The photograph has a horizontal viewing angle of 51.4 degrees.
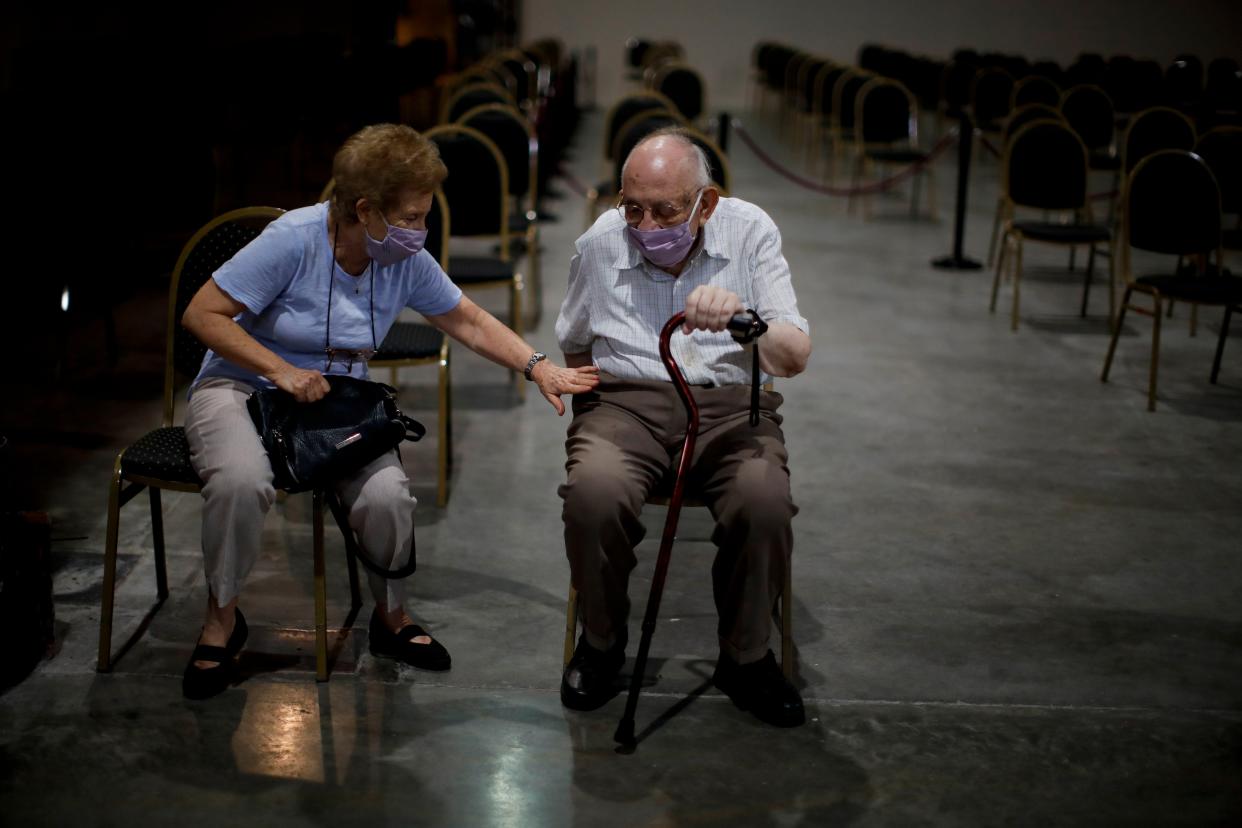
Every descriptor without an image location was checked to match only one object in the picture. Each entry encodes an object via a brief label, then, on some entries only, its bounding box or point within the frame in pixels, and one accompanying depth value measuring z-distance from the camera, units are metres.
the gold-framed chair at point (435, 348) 3.58
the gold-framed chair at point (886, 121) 8.97
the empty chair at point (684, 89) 9.78
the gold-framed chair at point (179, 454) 2.56
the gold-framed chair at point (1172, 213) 4.95
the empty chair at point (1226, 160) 6.00
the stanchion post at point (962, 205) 7.12
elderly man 2.44
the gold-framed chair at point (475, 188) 4.95
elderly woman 2.48
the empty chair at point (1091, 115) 8.52
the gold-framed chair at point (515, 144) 5.91
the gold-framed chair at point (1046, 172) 6.08
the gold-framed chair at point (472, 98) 6.45
